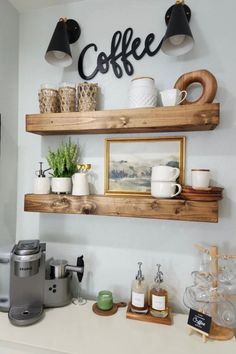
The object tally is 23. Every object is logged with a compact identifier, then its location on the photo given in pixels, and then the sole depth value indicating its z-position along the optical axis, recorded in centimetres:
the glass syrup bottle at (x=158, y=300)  112
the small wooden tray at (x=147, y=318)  109
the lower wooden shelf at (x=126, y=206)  102
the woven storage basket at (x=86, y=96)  119
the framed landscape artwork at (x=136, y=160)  122
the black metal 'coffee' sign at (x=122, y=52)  126
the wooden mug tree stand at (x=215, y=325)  100
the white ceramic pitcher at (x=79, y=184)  120
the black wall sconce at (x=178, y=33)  106
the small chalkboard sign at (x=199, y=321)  97
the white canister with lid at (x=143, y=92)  111
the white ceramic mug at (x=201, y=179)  105
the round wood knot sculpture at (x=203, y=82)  106
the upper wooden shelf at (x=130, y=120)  103
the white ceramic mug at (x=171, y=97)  108
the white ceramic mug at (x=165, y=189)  106
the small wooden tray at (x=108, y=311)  115
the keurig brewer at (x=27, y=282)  107
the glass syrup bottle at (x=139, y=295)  114
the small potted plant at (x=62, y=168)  121
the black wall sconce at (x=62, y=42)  118
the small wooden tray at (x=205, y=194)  102
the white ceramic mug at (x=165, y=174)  106
